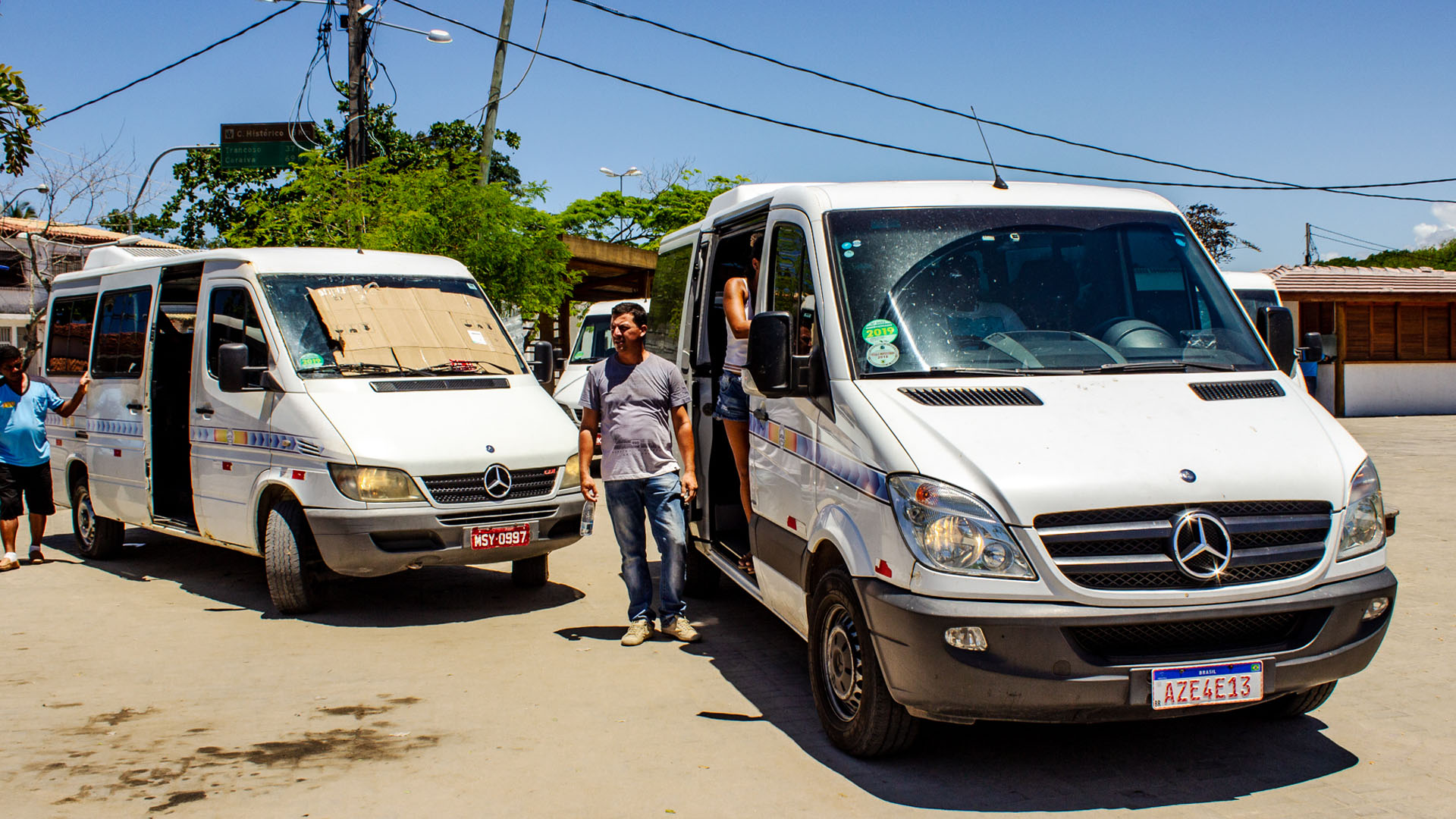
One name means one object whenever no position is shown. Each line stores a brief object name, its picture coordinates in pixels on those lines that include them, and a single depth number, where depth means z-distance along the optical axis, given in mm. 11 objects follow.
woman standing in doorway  6324
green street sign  24266
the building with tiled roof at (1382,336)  26719
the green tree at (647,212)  37656
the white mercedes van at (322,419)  7000
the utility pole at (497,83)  19547
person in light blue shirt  9383
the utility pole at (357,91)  16984
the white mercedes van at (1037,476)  4035
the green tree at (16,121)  7230
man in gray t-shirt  6578
